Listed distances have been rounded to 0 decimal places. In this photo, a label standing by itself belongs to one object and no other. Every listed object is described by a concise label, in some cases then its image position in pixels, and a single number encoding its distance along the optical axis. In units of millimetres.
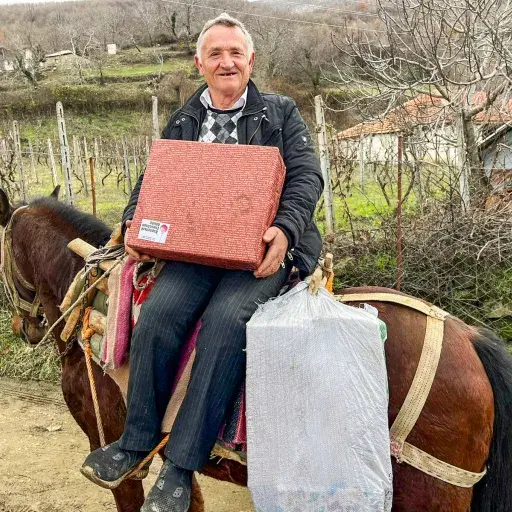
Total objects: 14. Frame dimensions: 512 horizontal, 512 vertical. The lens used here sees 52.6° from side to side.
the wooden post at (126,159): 12672
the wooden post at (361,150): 7501
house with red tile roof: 6230
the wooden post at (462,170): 5535
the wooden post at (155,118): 7634
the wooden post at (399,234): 4836
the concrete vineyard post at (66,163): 7146
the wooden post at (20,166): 8359
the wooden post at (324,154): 6098
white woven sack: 1872
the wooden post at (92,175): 6327
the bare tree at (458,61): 5781
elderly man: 2129
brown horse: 2047
